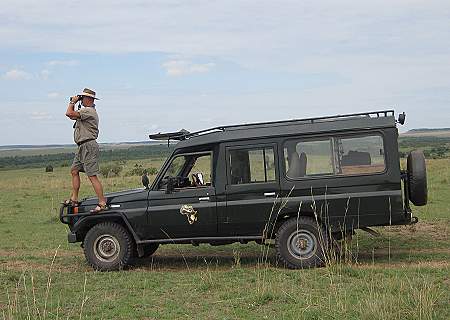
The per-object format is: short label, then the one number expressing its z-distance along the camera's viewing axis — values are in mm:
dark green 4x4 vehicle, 8711
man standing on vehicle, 9492
